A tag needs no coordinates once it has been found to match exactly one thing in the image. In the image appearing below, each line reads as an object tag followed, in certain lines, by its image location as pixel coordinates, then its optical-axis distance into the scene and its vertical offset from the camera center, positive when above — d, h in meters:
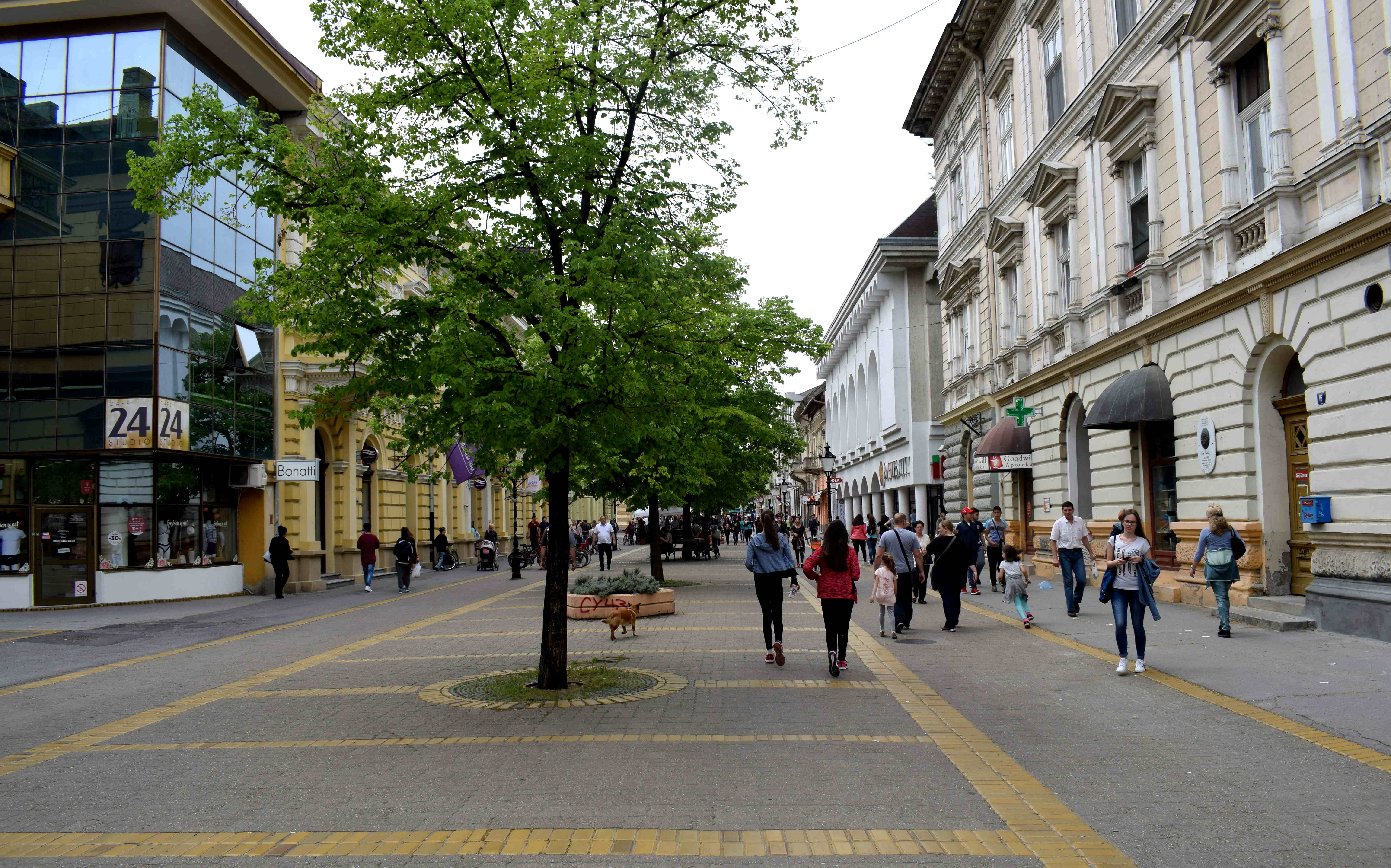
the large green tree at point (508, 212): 8.56 +2.64
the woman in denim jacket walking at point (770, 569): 10.79 -0.81
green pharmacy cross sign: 23.61 +1.76
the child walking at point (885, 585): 13.12 -1.23
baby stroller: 35.03 -1.86
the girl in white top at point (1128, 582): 9.57 -0.92
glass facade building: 21.08 +3.86
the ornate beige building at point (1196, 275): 11.56 +3.22
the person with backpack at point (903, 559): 13.70 -0.97
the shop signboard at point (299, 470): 23.44 +0.83
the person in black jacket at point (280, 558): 23.47 -1.21
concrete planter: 16.38 -1.74
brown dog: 13.21 -1.61
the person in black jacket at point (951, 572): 13.92 -1.15
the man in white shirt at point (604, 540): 32.19 -1.35
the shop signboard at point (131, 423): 21.03 +1.81
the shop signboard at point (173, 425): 21.31 +1.79
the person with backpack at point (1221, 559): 11.86 -0.89
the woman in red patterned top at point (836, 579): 10.10 -0.87
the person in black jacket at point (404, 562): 25.44 -1.48
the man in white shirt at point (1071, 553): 14.86 -0.99
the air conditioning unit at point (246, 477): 24.55 +0.74
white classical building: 36.84 +4.97
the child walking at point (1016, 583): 13.98 -1.33
